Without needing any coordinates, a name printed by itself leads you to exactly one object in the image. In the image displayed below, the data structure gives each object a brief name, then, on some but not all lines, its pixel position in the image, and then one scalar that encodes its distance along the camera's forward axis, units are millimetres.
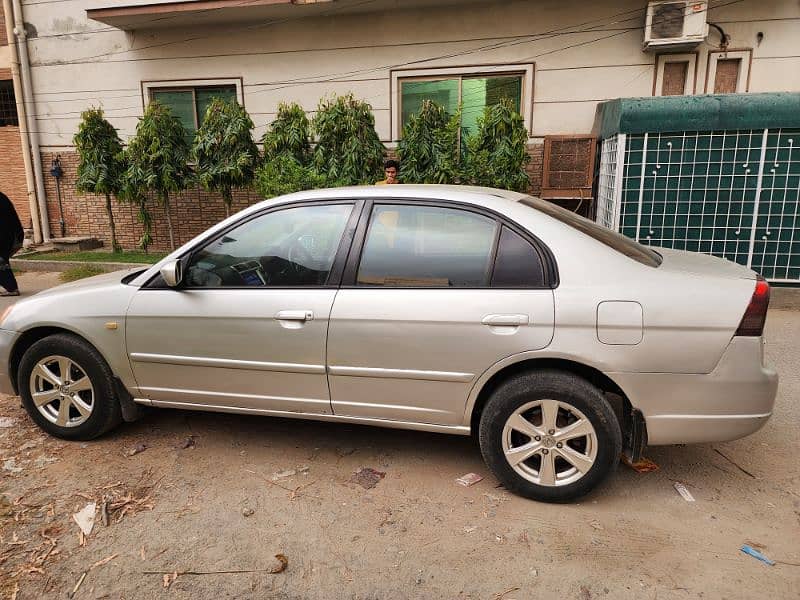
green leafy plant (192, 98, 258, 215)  9031
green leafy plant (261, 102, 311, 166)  8562
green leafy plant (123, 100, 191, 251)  9484
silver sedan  2787
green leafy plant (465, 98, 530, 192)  8000
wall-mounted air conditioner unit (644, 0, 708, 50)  8016
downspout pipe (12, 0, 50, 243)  11008
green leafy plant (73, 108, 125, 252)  9797
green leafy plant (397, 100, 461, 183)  8203
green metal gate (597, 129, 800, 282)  6809
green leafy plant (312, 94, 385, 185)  8383
